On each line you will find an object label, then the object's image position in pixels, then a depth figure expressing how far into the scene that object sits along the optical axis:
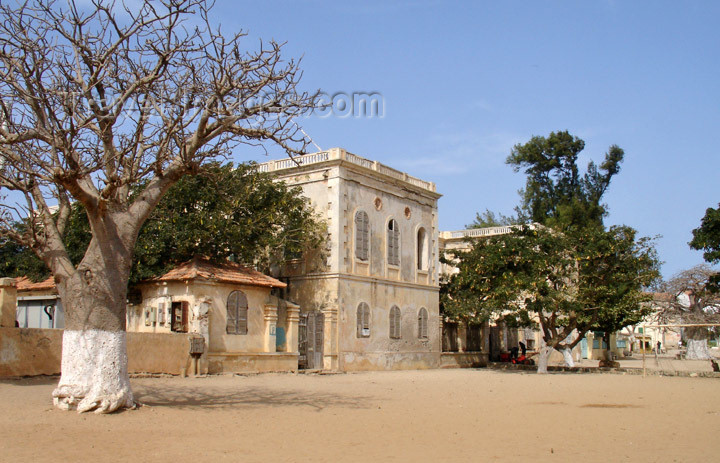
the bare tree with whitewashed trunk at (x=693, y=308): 39.75
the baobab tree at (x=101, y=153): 10.96
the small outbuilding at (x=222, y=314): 20.89
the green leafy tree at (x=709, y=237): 23.56
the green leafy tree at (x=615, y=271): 26.94
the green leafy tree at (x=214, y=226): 21.80
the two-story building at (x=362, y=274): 25.86
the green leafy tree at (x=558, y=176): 45.28
